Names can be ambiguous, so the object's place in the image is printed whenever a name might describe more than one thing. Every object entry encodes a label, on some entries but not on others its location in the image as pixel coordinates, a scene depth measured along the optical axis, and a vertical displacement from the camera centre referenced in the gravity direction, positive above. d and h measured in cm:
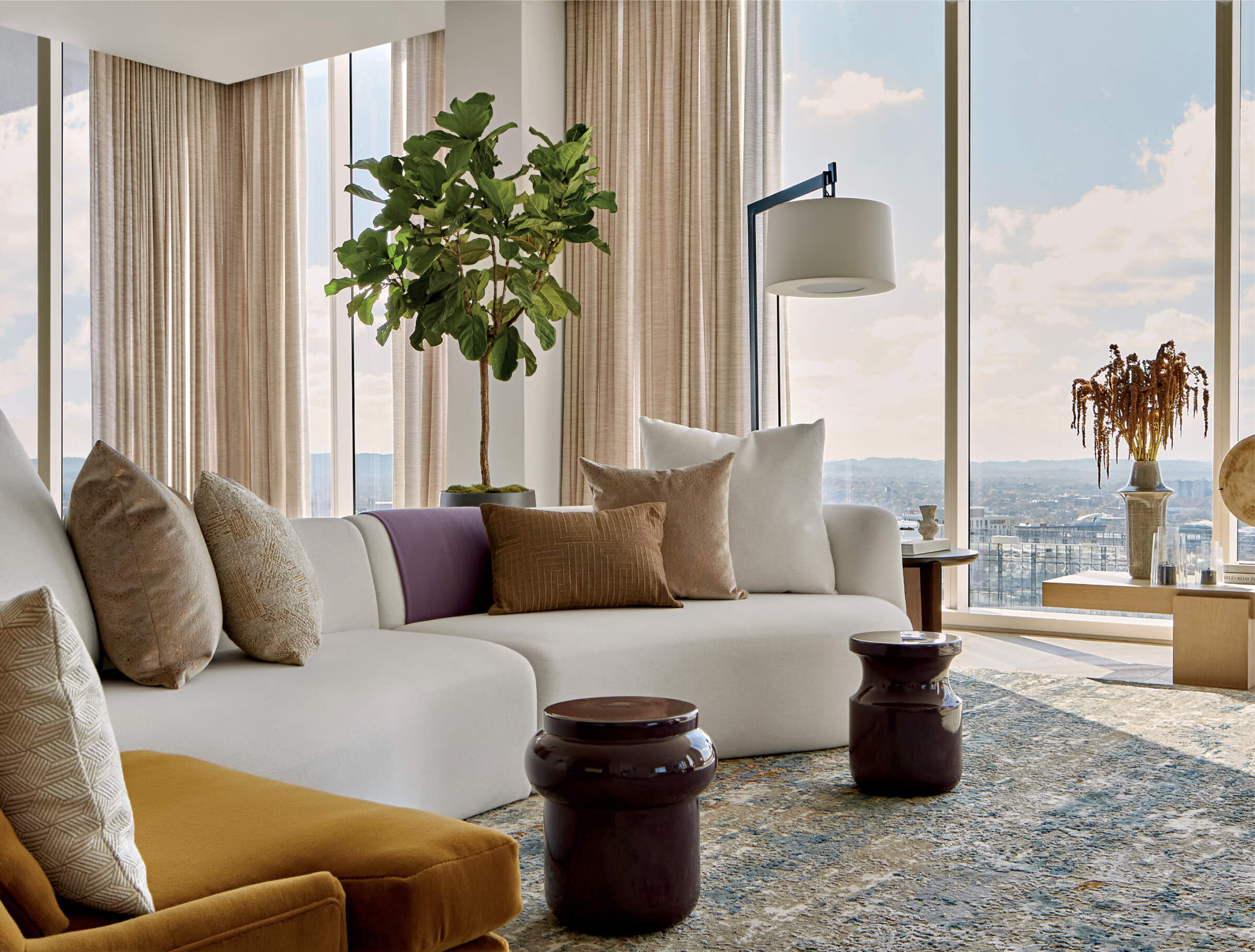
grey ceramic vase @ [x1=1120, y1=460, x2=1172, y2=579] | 393 -24
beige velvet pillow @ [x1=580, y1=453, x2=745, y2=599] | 301 -18
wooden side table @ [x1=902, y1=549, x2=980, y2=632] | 370 -49
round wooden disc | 385 -11
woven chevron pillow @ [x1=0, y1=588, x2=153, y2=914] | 98 -30
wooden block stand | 357 -59
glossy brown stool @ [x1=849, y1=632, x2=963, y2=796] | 228 -59
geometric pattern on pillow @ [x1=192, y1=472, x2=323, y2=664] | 215 -27
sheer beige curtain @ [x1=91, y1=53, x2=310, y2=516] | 661 +113
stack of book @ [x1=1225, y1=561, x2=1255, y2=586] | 372 -44
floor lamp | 358 +70
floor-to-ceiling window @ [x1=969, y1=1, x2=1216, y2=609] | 465 +92
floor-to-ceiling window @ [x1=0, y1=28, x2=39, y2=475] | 621 +130
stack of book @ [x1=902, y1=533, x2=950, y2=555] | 374 -35
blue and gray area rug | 166 -76
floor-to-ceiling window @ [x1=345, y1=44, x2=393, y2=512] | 646 +55
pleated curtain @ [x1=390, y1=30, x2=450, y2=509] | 609 +40
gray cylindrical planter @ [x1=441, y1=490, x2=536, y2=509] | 384 -18
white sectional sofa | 185 -46
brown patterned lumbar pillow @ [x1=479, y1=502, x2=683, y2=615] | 283 -30
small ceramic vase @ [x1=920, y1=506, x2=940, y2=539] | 397 -28
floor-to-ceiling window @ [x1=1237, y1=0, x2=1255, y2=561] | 450 +82
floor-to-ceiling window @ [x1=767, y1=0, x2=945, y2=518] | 518 +103
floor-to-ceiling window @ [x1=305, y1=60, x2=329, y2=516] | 670 +97
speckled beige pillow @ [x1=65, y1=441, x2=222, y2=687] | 193 -22
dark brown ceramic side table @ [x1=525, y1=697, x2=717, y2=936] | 164 -57
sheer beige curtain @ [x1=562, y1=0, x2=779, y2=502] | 541 +115
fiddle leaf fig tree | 380 +81
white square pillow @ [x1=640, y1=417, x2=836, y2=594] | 313 -17
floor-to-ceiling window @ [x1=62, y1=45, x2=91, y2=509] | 650 +117
